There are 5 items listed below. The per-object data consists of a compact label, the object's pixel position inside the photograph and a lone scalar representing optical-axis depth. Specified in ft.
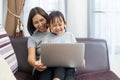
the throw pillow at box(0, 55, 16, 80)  4.64
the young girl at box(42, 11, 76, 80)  5.86
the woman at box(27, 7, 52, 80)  6.44
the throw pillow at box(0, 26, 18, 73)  6.31
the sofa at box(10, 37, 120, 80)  7.13
